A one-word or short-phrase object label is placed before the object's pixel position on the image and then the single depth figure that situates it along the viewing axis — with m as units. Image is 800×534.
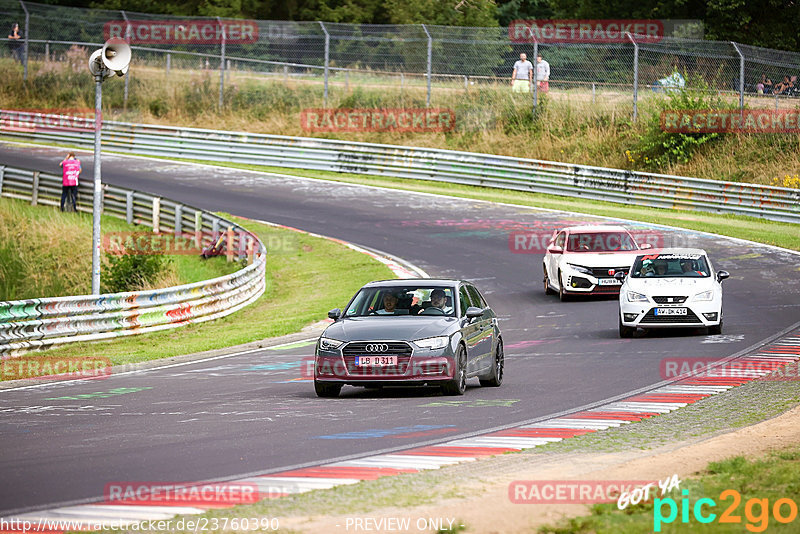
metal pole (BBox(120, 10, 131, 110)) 48.56
